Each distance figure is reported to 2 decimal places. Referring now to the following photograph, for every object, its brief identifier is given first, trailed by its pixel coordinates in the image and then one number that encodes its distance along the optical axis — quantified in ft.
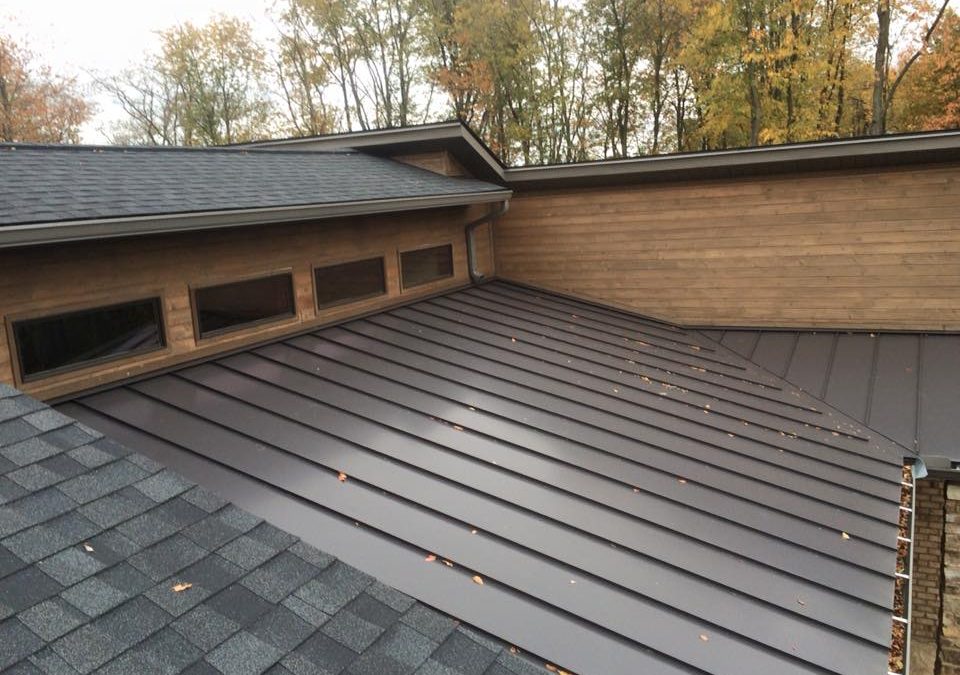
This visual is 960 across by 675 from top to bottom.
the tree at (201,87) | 80.43
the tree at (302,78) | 78.59
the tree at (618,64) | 64.08
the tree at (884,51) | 51.01
